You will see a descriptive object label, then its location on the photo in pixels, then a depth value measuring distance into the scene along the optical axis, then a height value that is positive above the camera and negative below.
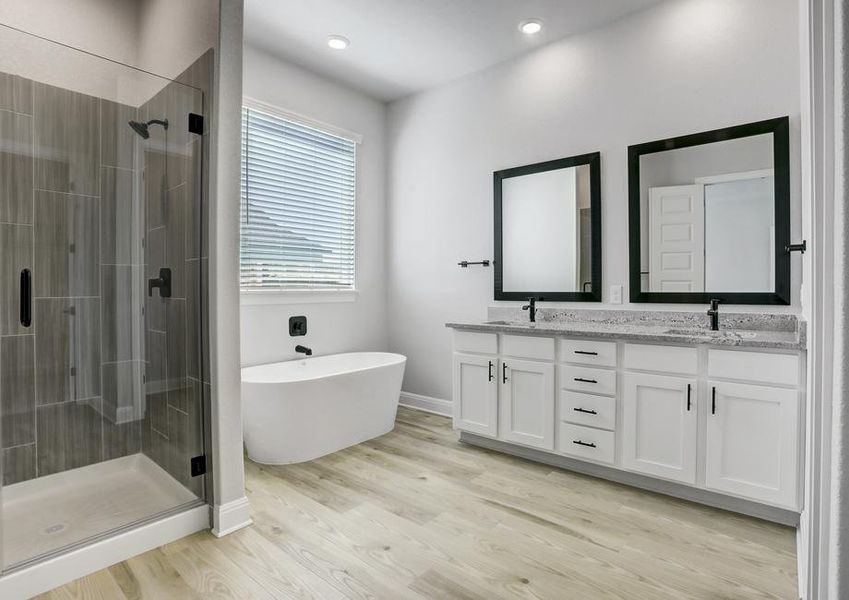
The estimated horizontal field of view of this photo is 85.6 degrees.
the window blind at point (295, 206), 3.40 +0.73
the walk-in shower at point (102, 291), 1.87 +0.03
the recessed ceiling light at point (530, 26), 3.04 +1.82
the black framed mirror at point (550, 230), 3.16 +0.48
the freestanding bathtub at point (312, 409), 2.76 -0.73
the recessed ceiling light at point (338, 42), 3.25 +1.83
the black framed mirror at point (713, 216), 2.49 +0.47
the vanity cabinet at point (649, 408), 2.07 -0.60
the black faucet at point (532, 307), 3.33 -0.08
